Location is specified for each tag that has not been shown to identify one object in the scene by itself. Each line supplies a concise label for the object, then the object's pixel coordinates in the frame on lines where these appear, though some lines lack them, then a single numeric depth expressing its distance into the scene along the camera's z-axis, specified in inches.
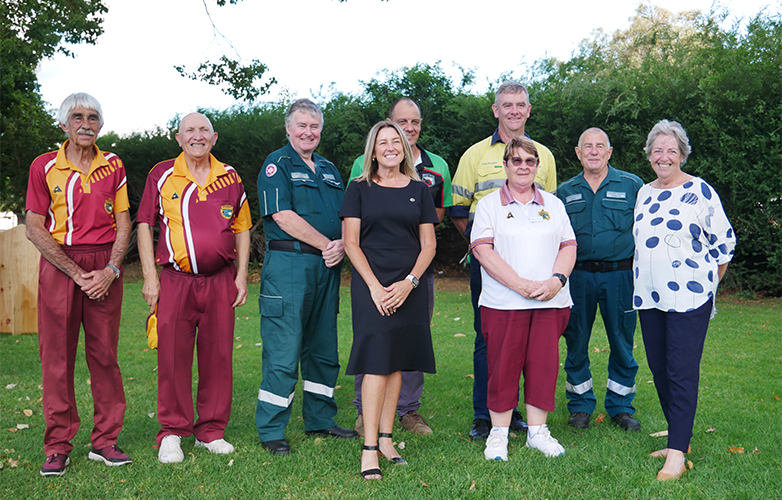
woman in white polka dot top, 136.6
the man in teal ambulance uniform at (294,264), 154.6
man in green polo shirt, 174.1
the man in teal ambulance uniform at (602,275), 167.8
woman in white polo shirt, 145.1
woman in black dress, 137.6
